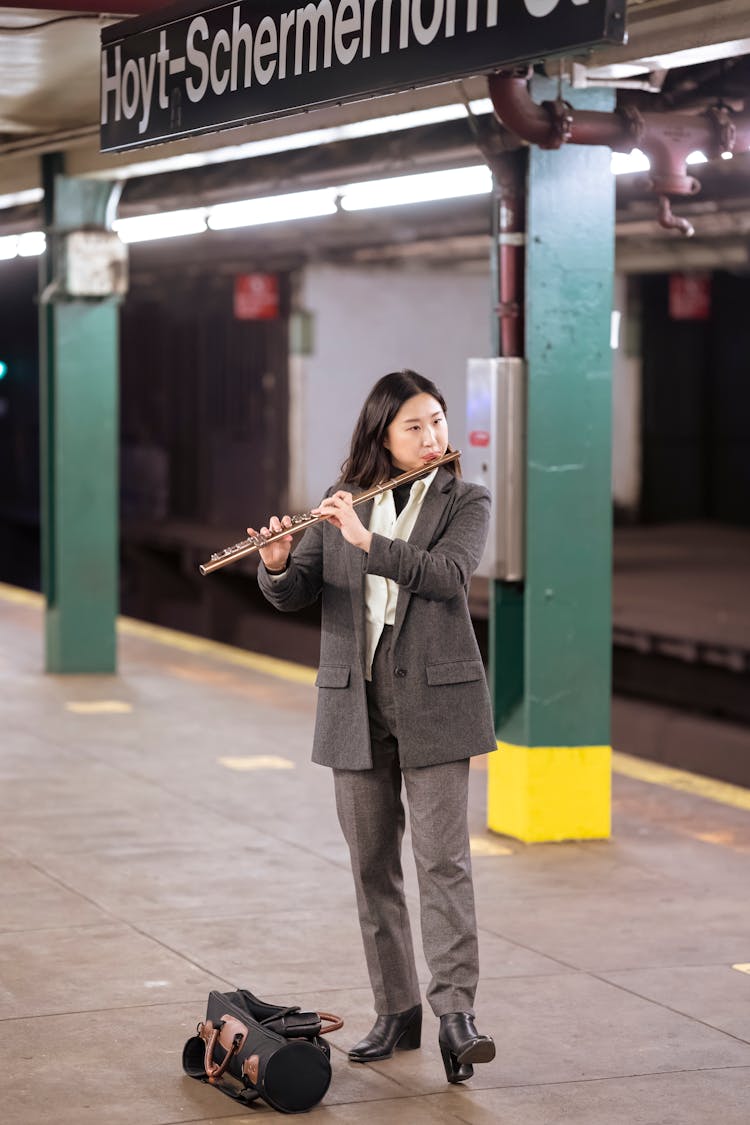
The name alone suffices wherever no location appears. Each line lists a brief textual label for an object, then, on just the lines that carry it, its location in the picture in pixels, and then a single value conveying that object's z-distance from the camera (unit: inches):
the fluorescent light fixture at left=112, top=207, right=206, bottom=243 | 681.5
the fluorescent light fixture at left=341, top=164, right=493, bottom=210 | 497.4
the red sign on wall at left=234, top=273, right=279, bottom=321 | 1395.5
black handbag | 264.5
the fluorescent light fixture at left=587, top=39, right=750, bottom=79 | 355.9
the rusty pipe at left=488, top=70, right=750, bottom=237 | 404.4
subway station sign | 247.8
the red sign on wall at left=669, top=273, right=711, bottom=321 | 1366.7
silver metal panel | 435.1
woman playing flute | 277.1
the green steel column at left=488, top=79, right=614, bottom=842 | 434.7
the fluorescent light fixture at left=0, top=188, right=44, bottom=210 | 736.4
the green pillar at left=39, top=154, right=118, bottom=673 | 703.8
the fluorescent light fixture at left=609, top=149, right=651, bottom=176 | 459.3
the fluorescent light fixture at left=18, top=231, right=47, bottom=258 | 729.8
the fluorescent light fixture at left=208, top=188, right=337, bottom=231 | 608.5
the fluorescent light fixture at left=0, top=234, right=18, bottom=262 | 809.8
